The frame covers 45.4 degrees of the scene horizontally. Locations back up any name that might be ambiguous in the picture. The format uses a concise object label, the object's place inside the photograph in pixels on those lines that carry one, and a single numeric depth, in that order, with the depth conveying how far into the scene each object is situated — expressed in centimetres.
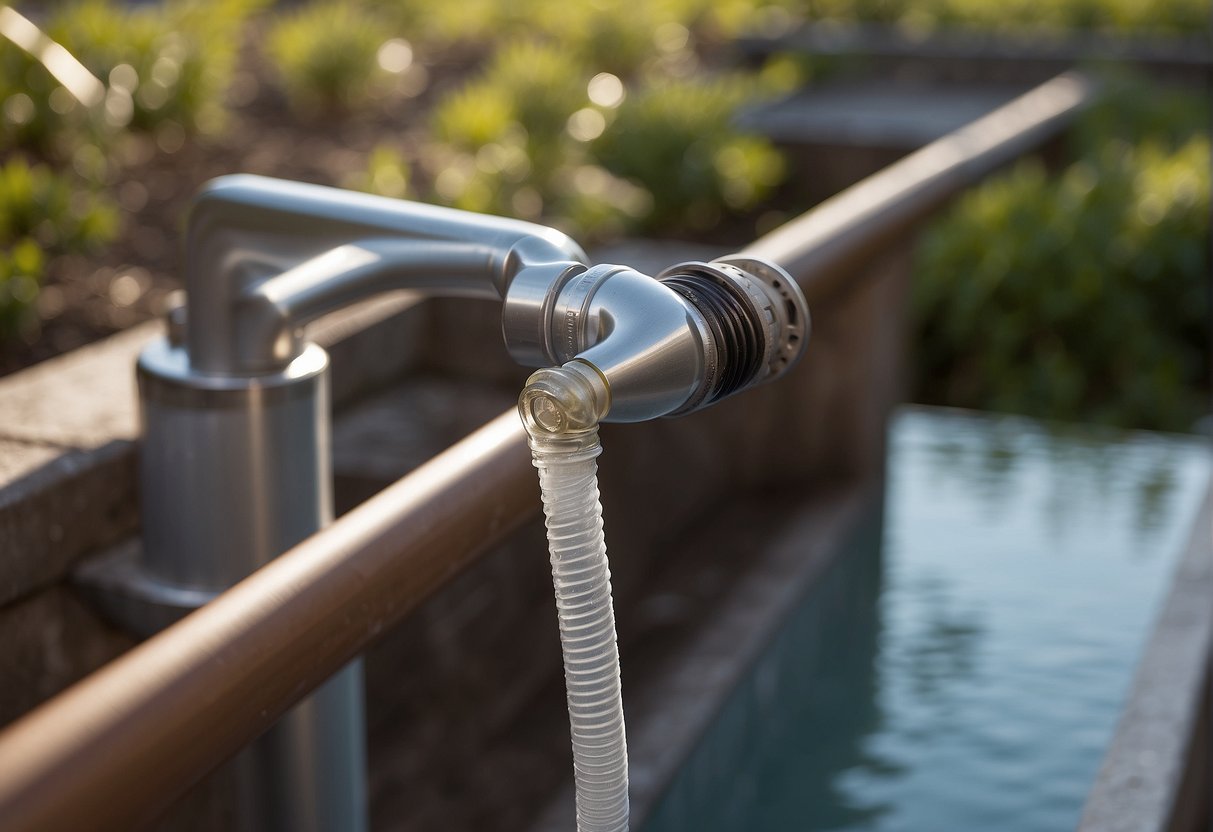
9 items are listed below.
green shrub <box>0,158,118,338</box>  270
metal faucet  95
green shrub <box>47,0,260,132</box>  388
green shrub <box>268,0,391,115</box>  482
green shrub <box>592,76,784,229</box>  402
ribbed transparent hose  84
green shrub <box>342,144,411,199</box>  320
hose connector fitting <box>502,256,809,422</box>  86
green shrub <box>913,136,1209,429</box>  456
